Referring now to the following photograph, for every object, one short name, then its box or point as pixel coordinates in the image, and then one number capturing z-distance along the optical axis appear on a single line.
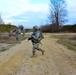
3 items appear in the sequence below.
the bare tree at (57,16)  29.85
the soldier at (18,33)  11.13
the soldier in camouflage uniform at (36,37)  5.98
